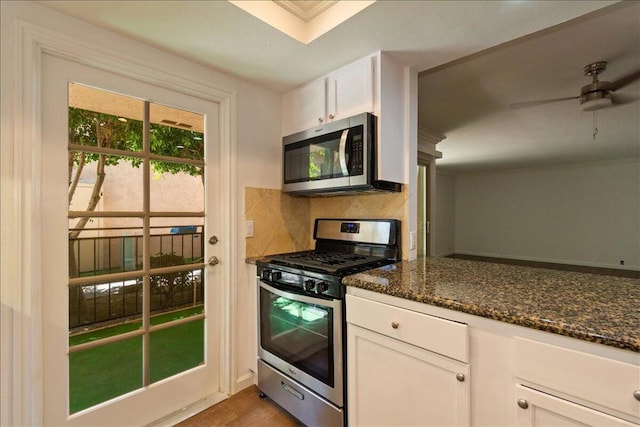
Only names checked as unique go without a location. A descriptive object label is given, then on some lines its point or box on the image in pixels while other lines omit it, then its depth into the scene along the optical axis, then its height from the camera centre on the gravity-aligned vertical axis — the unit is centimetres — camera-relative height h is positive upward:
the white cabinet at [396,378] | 109 -70
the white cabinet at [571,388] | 78 -52
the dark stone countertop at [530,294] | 84 -32
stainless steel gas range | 147 -61
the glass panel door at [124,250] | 141 -22
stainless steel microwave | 168 +34
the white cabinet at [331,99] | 175 +77
